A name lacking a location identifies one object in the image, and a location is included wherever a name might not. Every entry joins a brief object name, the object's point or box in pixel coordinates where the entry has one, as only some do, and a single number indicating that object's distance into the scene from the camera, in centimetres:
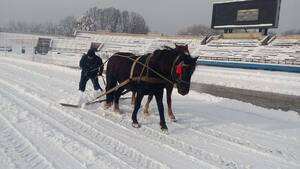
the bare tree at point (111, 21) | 7881
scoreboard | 3166
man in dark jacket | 762
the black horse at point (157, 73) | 500
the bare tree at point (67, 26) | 8671
